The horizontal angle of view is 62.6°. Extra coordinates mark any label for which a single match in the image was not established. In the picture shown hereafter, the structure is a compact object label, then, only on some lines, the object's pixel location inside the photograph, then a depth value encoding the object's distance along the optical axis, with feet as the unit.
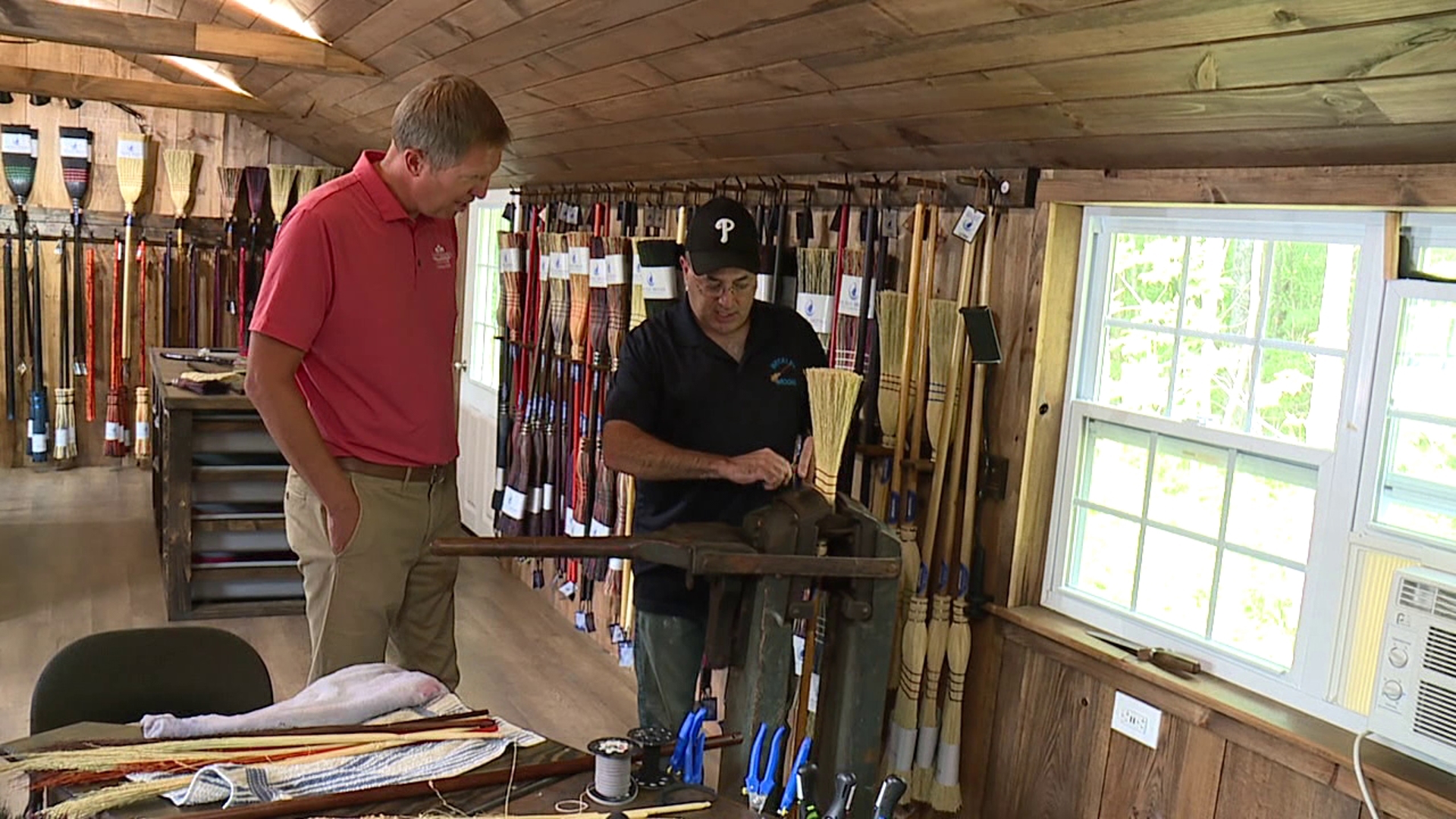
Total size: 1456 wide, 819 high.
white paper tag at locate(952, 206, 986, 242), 9.65
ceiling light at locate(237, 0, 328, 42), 16.47
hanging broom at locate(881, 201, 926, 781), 9.73
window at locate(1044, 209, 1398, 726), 7.51
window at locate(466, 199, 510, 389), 21.08
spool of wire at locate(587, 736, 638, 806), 5.32
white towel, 5.70
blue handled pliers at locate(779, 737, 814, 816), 5.26
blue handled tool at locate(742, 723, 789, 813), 5.60
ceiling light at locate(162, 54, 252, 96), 24.31
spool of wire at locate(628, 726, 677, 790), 5.52
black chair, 6.57
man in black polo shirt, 8.64
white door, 20.29
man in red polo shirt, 7.24
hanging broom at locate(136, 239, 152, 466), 25.22
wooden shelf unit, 15.99
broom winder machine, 6.38
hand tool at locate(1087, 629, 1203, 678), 8.41
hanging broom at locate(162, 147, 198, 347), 26.11
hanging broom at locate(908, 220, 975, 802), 9.73
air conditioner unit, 6.59
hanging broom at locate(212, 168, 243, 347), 26.71
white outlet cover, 8.41
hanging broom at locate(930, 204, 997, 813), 9.68
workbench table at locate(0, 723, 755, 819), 5.06
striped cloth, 5.05
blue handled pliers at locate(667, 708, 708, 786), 5.69
